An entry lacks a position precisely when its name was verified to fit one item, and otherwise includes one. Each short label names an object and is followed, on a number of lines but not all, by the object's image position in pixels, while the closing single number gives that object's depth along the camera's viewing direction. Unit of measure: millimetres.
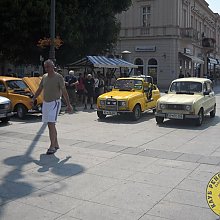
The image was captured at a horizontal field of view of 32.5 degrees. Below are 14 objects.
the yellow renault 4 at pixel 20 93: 14039
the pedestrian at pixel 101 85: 21116
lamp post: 15201
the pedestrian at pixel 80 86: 17984
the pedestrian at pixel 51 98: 8031
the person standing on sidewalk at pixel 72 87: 18234
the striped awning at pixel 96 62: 20462
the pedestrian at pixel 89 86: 17848
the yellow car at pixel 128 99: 13594
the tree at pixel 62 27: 18312
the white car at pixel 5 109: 12391
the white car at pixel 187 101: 12391
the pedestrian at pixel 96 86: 20130
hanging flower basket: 15701
